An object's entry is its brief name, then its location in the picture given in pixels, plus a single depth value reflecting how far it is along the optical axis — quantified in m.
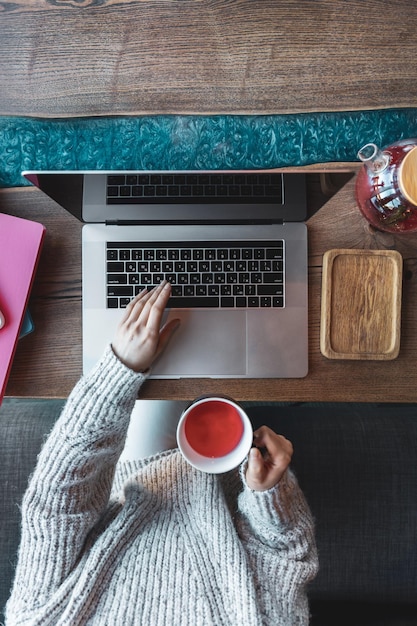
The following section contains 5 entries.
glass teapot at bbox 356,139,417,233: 0.69
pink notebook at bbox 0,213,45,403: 0.83
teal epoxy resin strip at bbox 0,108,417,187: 0.89
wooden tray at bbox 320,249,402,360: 0.84
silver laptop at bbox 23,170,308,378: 0.85
